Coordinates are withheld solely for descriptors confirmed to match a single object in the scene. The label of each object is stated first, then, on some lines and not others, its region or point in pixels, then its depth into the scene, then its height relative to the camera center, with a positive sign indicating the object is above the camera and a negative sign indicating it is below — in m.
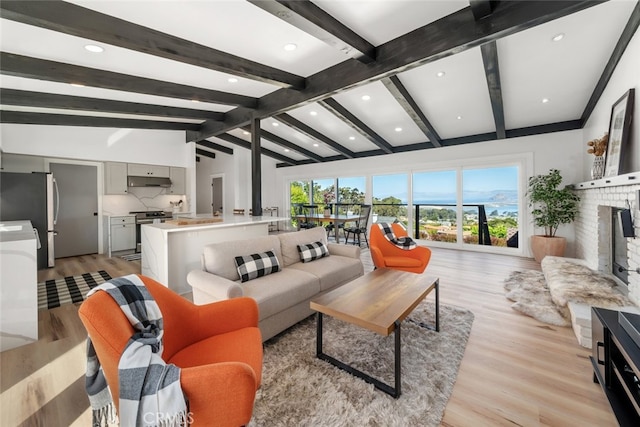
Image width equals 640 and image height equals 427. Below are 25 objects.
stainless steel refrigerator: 4.11 +0.22
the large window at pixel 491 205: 5.54 +0.10
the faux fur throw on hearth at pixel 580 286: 2.37 -0.79
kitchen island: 3.22 -0.41
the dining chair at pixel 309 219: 6.64 -0.17
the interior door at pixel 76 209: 5.26 +0.13
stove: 5.98 -0.04
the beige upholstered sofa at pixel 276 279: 2.13 -0.62
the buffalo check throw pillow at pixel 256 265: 2.46 -0.51
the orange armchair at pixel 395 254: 3.36 -0.59
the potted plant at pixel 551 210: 4.52 -0.01
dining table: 6.02 -0.14
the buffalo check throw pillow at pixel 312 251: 3.10 -0.47
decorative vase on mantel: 3.34 +0.54
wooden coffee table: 1.68 -0.68
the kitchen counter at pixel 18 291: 2.18 -0.64
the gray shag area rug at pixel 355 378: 1.49 -1.13
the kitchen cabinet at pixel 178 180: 6.53 +0.85
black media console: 1.26 -0.86
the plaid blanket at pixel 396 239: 3.66 -0.40
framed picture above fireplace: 2.58 +0.83
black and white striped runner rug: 3.16 -1.00
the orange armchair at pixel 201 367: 1.05 -0.70
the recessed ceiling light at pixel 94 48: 2.73 +1.77
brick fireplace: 2.27 -0.15
